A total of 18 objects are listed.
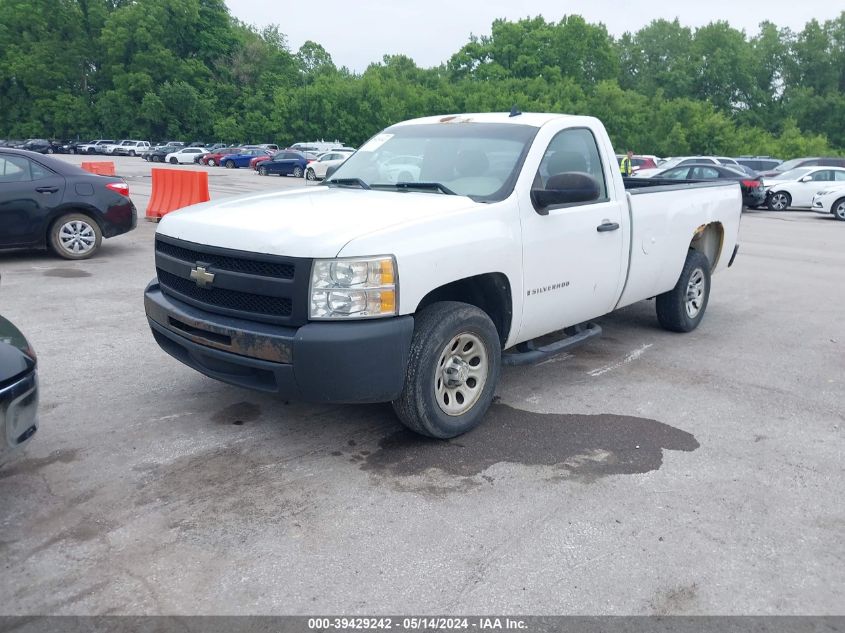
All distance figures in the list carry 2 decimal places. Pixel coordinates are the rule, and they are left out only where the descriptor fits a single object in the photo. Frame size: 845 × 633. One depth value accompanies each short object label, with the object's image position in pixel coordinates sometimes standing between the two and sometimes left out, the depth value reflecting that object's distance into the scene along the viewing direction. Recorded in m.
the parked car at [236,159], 50.50
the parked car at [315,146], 55.45
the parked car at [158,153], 57.72
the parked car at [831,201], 21.89
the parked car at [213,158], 51.59
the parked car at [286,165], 40.20
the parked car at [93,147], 66.51
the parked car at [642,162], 33.59
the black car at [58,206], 9.95
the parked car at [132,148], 65.12
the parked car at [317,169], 35.91
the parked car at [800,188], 24.34
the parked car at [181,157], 54.88
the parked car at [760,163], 34.28
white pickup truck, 4.03
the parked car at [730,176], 23.14
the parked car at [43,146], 63.94
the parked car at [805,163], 30.48
